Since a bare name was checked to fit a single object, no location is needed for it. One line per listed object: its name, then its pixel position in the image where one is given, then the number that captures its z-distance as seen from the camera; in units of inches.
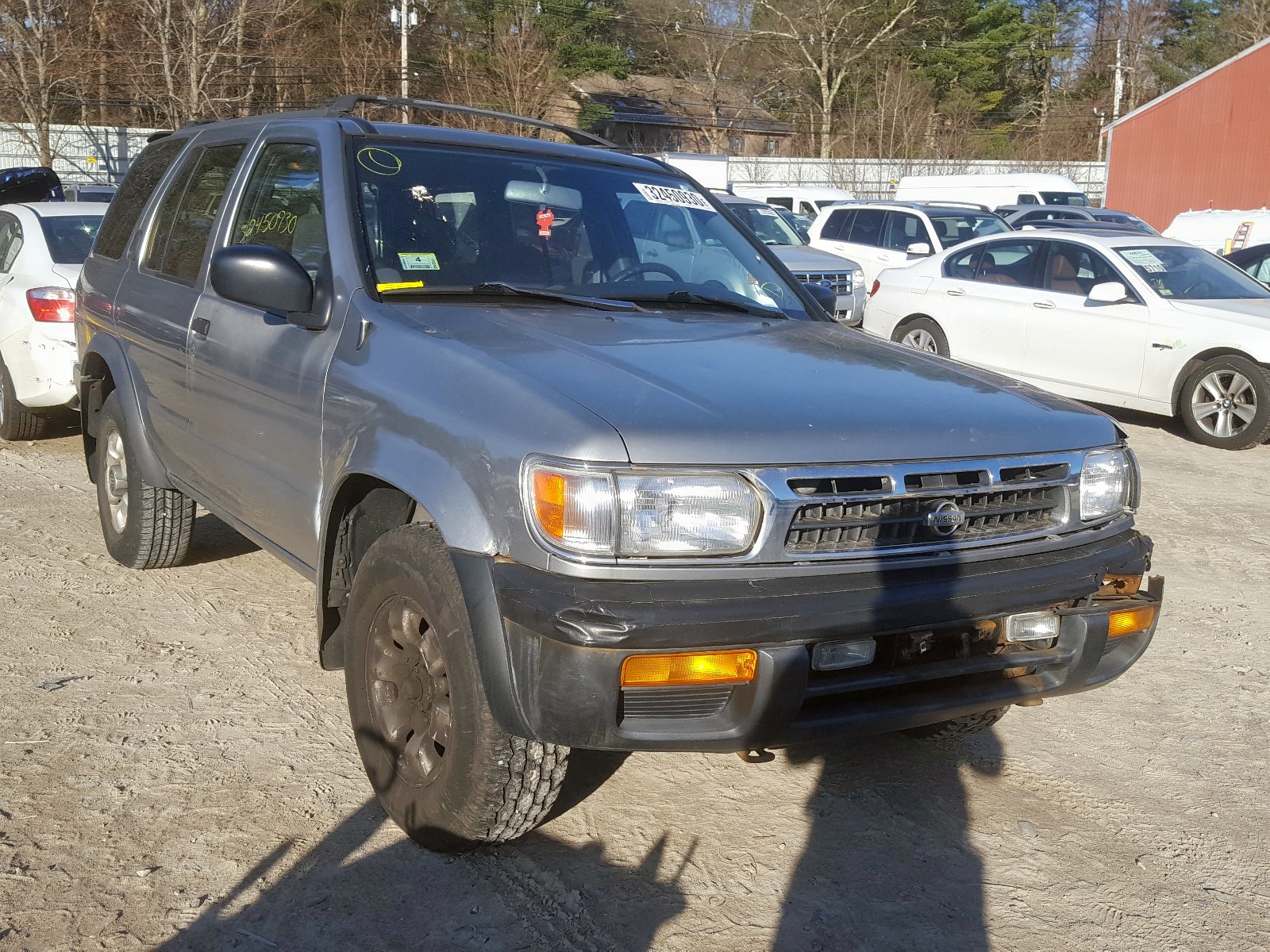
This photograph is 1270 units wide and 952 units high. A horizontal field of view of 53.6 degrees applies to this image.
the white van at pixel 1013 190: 1071.0
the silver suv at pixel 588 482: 106.1
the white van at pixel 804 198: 984.9
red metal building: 1311.5
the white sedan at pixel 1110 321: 373.4
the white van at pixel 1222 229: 711.1
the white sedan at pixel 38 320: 307.9
